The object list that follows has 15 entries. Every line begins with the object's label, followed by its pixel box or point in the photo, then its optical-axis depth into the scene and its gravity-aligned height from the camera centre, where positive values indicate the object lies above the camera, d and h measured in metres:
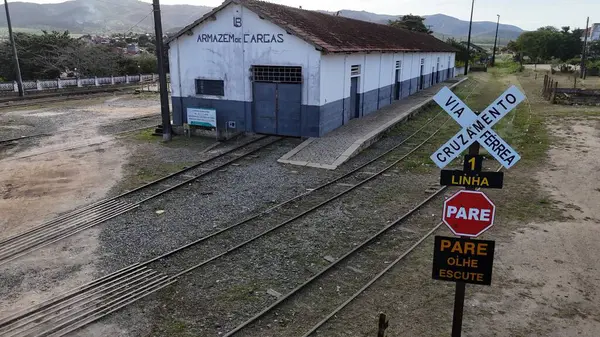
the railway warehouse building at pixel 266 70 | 17.28 -0.54
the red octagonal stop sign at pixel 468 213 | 4.83 -1.60
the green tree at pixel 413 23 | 65.75 +4.82
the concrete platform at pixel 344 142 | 15.12 -3.05
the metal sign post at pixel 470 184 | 4.81 -1.30
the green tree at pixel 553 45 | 71.19 +1.97
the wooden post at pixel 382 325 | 4.68 -2.65
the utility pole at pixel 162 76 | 16.91 -0.75
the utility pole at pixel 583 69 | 48.66 -1.13
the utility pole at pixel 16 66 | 31.17 -0.70
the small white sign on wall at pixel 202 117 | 18.50 -2.38
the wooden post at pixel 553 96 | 29.54 -2.39
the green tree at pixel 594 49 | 69.50 +1.35
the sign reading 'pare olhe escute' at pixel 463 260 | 4.90 -2.13
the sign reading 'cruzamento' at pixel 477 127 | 4.77 -0.71
